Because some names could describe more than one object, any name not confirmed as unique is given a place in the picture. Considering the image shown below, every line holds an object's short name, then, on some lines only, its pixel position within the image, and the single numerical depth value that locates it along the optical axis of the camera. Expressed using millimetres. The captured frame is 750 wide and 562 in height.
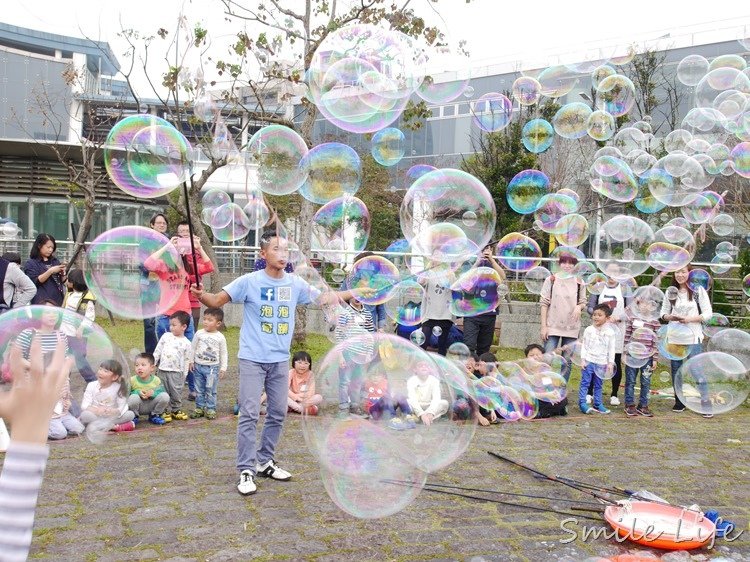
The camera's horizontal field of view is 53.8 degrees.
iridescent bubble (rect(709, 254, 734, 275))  12016
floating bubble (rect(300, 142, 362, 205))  7691
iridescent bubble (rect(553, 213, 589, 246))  8883
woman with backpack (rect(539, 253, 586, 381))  8555
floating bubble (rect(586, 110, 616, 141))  9641
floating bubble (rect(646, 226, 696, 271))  8844
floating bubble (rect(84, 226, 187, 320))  5492
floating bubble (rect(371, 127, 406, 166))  8703
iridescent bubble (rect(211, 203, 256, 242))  9273
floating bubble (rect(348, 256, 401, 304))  7367
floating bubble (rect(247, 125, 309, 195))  7551
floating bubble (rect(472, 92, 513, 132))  9469
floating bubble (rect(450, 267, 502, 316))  8430
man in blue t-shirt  5094
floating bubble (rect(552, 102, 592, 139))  9723
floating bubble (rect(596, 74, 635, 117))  9562
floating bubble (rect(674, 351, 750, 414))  7125
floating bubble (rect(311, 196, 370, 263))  7902
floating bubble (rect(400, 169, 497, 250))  7117
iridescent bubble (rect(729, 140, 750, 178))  9648
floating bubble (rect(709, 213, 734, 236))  10759
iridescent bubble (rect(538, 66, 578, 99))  9688
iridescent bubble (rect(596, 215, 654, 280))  9352
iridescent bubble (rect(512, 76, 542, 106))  9555
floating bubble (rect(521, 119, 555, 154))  9734
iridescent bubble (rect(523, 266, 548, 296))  10758
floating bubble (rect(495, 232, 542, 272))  9195
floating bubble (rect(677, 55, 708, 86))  10406
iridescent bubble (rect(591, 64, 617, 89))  9867
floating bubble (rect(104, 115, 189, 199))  6016
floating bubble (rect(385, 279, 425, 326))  8375
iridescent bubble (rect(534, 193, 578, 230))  9195
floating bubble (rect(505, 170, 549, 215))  9133
